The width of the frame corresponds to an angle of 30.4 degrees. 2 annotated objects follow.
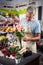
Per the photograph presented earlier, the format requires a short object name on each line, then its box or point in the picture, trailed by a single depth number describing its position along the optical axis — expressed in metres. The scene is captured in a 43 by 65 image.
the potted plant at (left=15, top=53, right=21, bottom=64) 1.01
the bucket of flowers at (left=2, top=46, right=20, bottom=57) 1.08
